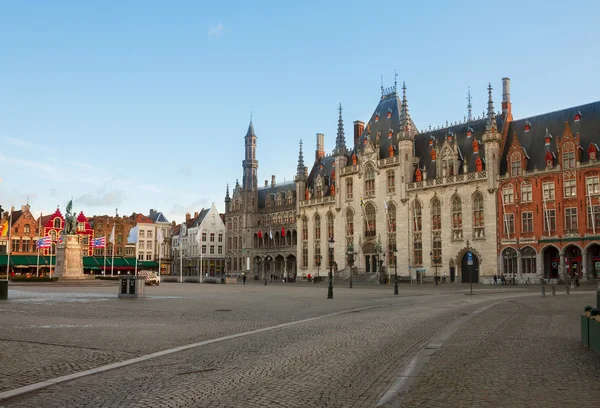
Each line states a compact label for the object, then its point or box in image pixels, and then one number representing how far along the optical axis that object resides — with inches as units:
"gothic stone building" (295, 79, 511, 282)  2534.4
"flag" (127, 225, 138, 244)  2228.1
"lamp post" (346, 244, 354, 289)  3083.2
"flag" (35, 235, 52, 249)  2763.3
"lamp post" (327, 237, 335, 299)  1354.6
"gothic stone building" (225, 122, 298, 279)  3715.6
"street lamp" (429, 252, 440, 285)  2659.0
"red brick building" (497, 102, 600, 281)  2172.7
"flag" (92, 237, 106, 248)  2704.2
